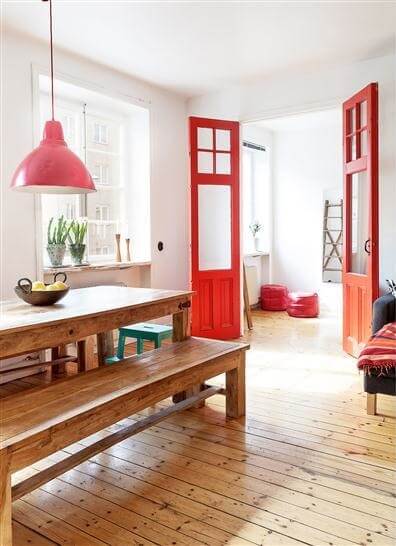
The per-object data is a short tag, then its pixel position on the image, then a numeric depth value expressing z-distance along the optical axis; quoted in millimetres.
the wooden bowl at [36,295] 2658
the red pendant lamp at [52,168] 2559
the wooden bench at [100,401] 1740
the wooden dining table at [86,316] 2150
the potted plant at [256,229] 7632
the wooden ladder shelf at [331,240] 7254
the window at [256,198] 7566
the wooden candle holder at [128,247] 5133
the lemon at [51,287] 2696
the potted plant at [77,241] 4535
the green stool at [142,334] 3682
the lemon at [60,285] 2736
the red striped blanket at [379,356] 2941
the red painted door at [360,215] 4027
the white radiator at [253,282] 7204
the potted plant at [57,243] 4352
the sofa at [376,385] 2932
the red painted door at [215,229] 5113
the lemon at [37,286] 2678
